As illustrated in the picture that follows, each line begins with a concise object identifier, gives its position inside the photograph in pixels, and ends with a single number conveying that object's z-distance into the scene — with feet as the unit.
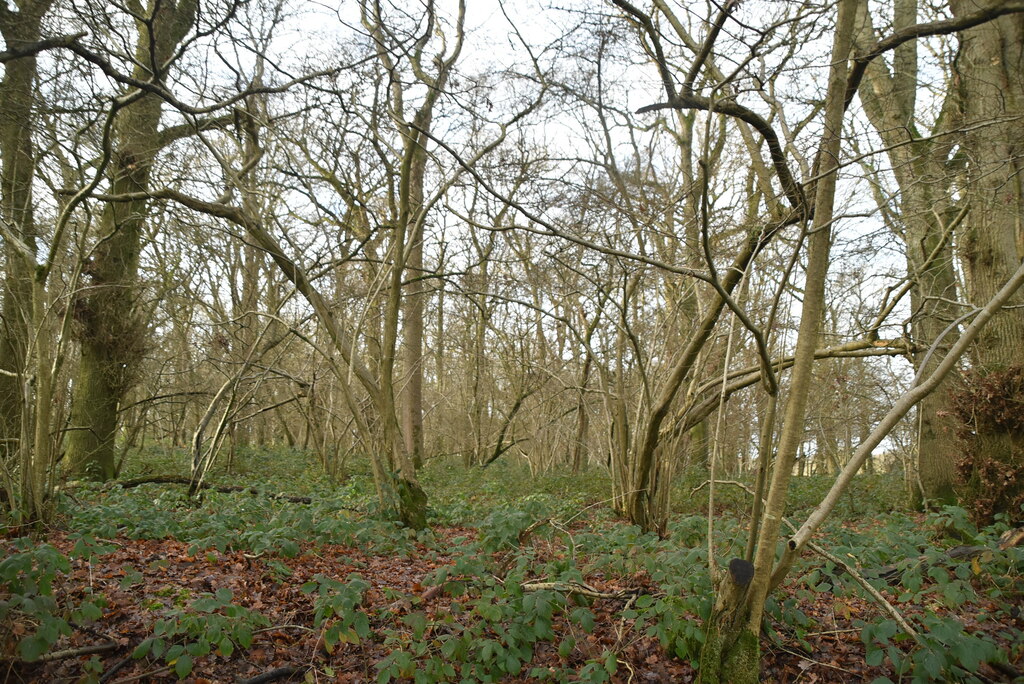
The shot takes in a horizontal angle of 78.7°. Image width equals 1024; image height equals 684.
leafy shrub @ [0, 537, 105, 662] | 8.55
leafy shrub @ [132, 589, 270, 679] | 9.34
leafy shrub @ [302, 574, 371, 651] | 10.19
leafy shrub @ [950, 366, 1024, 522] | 18.40
